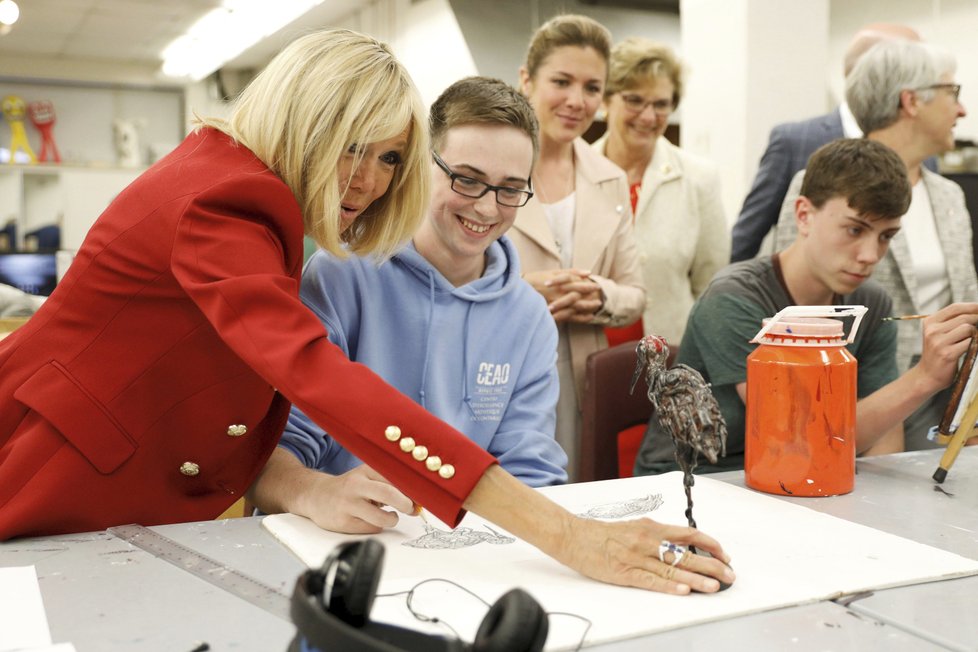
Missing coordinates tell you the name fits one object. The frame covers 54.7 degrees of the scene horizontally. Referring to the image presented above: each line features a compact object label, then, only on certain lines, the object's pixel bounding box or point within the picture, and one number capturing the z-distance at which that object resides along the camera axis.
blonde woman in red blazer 0.99
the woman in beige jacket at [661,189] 2.78
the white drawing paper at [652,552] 0.89
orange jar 1.36
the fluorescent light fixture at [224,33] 7.11
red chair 1.96
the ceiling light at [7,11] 5.98
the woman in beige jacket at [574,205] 2.27
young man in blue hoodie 1.54
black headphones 0.61
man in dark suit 2.79
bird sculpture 1.04
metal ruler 0.93
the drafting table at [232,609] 0.84
